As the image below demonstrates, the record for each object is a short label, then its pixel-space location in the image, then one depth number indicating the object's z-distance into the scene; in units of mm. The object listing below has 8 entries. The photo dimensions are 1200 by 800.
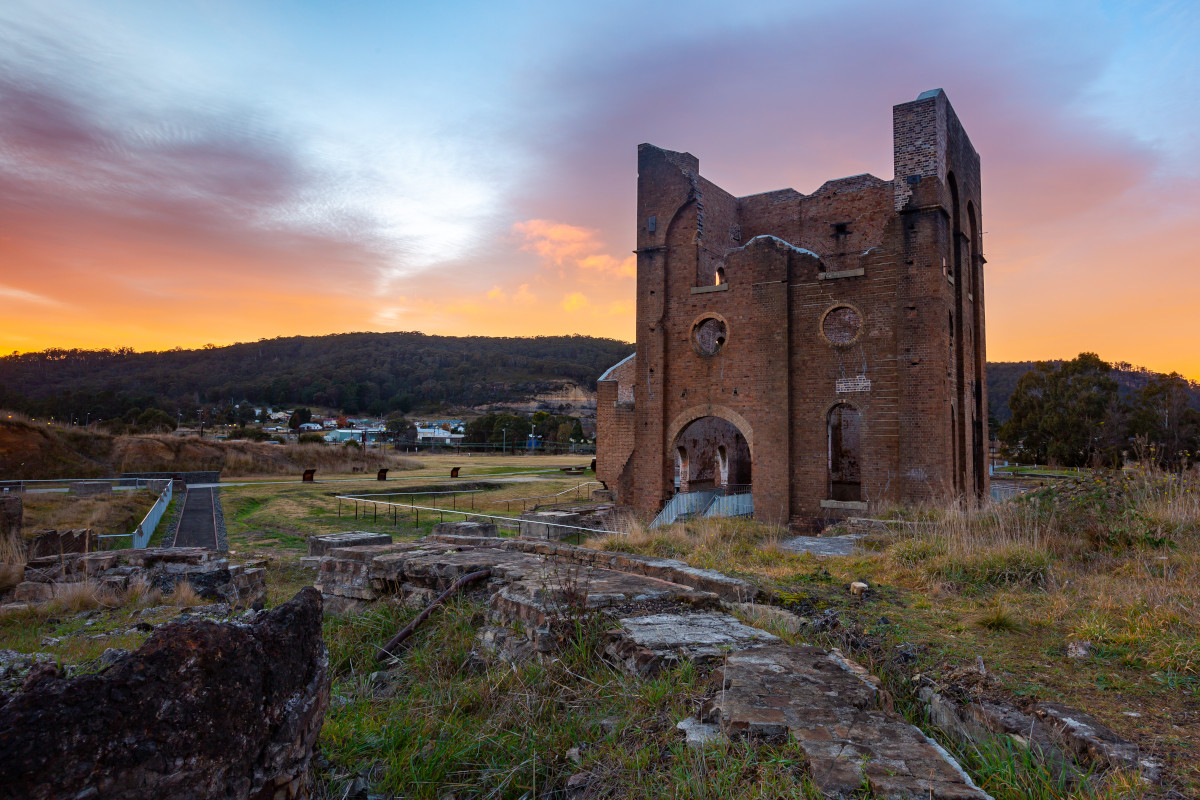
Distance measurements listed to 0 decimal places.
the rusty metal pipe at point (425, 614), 5297
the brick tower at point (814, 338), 15766
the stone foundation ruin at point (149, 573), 8312
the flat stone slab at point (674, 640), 3770
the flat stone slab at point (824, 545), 9852
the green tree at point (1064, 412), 39338
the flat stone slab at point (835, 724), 2320
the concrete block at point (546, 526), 14547
